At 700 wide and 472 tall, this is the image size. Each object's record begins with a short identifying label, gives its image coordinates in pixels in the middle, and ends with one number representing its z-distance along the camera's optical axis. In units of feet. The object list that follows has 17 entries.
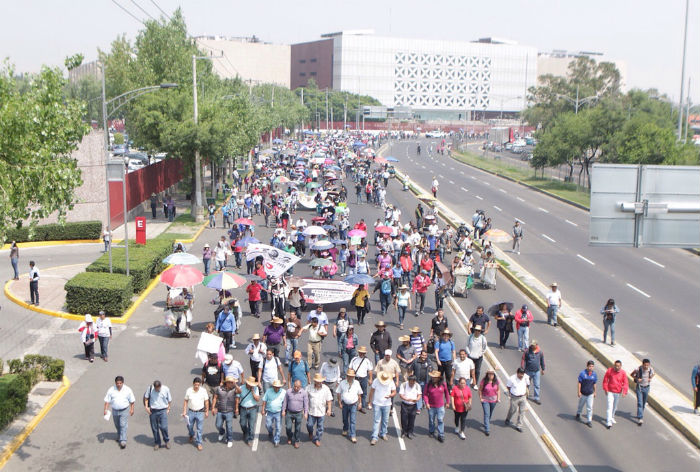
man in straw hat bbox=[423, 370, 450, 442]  46.96
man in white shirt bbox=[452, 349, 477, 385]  51.44
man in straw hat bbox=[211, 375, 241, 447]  45.32
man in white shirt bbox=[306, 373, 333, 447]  46.03
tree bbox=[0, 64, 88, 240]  46.21
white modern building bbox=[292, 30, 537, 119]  637.30
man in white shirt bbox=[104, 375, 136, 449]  44.96
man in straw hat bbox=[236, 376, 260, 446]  45.34
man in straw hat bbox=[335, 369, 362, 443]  46.68
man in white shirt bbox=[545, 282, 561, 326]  74.84
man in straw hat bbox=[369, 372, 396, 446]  46.78
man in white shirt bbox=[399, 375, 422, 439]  46.80
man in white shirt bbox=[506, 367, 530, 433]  49.47
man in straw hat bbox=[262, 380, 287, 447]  45.42
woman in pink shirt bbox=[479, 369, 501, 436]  48.93
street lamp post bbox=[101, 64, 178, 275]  83.35
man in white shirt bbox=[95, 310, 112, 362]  62.18
